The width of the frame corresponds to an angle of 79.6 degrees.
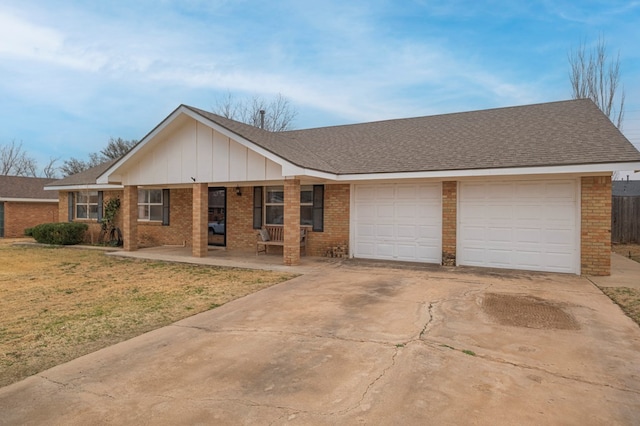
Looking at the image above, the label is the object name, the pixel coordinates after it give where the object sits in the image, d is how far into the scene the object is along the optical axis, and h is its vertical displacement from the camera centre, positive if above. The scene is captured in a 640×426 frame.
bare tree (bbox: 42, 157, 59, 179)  47.18 +4.95
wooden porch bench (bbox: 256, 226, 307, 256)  12.37 -0.92
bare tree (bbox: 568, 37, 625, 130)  22.33 +8.05
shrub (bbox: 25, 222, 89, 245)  16.34 -1.01
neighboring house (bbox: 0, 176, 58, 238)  22.38 +0.24
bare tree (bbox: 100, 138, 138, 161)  38.09 +6.23
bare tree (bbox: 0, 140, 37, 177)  43.34 +5.55
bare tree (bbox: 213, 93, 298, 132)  32.78 +8.74
